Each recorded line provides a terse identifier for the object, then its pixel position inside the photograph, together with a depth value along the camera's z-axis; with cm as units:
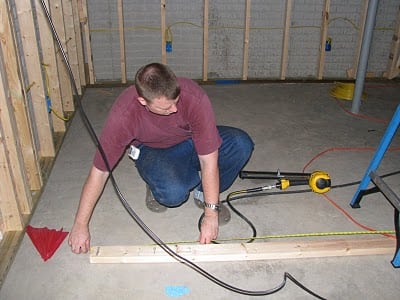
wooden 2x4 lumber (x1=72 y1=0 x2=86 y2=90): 351
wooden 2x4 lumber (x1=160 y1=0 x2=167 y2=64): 388
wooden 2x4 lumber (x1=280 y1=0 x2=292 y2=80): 402
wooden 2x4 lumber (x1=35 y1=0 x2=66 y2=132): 258
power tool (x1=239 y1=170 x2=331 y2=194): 223
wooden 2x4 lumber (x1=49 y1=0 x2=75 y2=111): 288
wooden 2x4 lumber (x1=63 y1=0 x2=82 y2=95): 325
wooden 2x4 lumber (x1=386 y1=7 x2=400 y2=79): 430
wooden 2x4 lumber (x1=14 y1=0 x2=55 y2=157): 224
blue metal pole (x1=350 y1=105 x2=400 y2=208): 184
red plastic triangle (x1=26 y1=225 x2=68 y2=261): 186
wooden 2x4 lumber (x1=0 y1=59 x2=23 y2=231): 177
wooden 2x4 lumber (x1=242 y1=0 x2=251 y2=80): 398
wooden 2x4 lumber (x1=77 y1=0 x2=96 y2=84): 379
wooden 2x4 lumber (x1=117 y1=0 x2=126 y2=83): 382
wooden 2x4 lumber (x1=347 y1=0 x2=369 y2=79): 414
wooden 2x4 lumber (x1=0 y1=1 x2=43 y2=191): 180
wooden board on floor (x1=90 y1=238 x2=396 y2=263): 179
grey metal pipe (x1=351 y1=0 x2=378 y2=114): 305
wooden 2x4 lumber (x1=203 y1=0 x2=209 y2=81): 391
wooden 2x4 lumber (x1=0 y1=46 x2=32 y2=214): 178
